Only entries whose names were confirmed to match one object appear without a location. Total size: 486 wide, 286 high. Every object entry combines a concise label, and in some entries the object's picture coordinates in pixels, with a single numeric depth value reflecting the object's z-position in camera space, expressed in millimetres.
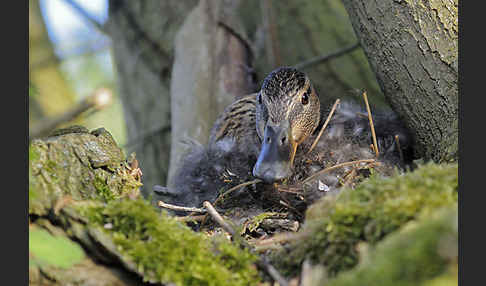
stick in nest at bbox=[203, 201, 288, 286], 3290
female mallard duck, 5668
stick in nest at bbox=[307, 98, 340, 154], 6263
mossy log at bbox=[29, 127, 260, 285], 3287
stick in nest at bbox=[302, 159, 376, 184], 5484
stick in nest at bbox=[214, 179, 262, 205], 5580
